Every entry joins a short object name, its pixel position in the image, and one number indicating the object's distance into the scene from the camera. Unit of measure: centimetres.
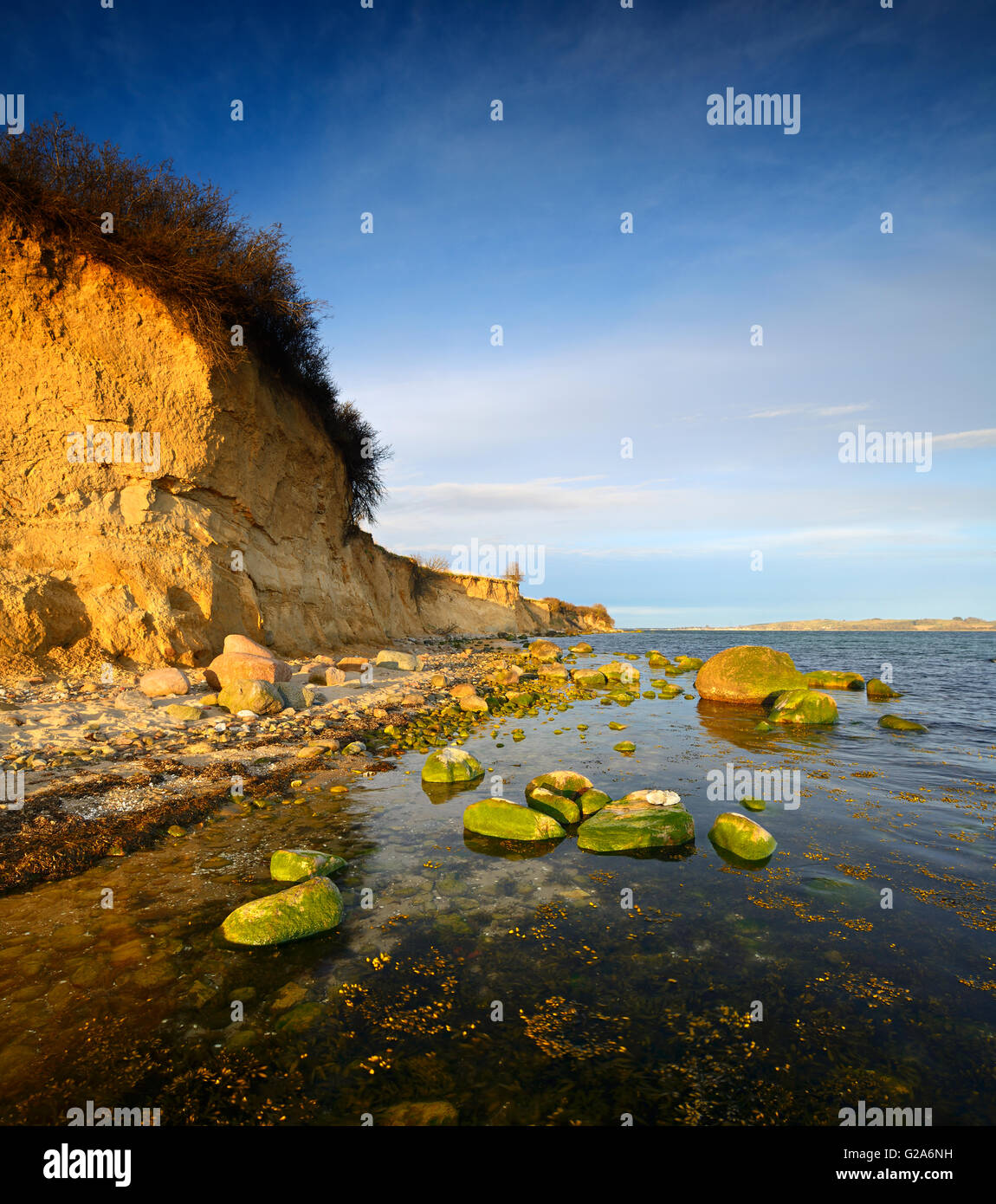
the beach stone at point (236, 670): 1210
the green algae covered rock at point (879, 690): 1903
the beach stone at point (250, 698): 1115
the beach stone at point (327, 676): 1552
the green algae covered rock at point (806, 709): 1407
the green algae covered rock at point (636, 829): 654
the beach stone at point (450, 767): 897
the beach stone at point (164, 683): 1119
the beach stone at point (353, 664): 1819
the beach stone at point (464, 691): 1578
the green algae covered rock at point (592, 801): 745
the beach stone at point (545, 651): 3136
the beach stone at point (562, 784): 789
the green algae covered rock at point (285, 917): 451
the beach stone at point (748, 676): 1709
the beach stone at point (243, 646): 1307
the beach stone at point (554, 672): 2298
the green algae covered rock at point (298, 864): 550
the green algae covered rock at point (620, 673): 2194
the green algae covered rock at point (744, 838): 635
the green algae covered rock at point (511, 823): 680
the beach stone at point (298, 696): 1219
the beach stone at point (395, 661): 2059
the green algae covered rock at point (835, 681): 2108
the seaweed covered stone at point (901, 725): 1329
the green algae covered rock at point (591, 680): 2130
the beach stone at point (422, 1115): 296
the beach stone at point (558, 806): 727
